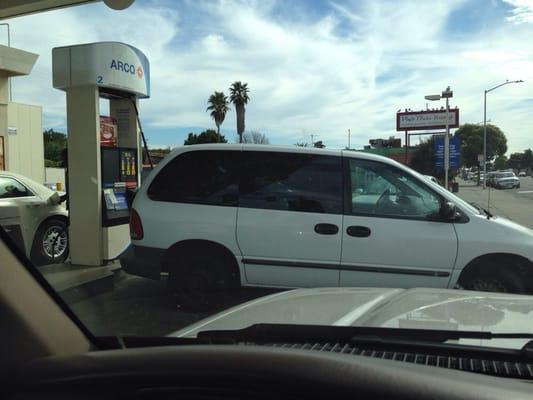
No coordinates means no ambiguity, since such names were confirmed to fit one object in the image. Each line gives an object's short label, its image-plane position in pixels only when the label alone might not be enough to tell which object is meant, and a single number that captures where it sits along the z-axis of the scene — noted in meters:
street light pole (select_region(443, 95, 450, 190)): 23.27
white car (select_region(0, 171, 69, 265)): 8.30
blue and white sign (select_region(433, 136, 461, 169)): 30.61
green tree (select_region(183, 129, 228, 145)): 54.07
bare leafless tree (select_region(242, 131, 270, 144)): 45.70
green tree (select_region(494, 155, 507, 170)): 119.96
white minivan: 5.59
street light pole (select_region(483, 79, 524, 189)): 41.79
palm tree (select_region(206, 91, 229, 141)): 58.62
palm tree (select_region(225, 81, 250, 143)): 57.97
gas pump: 8.22
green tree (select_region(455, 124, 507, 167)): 69.00
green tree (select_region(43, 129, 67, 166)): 32.64
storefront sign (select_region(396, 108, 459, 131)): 49.66
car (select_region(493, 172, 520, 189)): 47.81
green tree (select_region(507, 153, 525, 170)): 130.25
